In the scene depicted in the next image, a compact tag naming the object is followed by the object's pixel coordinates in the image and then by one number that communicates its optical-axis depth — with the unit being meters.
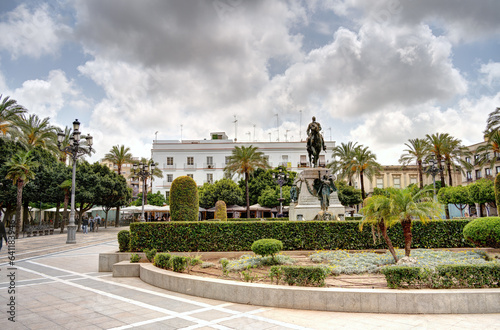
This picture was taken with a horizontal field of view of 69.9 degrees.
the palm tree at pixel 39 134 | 33.03
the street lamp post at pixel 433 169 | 29.05
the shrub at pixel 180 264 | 8.90
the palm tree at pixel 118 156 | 47.16
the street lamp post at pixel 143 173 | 27.62
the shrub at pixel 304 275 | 7.11
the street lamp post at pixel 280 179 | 30.25
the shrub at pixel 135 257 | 10.80
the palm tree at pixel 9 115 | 27.22
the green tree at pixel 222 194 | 45.16
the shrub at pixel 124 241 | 12.24
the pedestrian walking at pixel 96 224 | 34.45
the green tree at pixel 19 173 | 23.59
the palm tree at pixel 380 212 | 8.91
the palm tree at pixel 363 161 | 40.69
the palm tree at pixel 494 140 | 30.85
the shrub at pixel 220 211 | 29.19
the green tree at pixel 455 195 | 39.16
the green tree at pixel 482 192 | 36.16
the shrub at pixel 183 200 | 14.12
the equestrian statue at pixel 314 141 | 17.61
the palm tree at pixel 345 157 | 41.84
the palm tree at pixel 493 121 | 30.36
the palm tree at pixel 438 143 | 37.25
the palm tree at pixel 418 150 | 40.91
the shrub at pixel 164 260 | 9.30
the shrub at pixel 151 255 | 10.73
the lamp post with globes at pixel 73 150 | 19.45
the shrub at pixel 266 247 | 9.38
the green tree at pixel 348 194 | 47.25
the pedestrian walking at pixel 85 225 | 30.60
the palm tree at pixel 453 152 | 37.72
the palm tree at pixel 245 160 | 40.25
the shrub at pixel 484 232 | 11.20
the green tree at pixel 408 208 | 8.77
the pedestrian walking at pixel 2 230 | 7.16
